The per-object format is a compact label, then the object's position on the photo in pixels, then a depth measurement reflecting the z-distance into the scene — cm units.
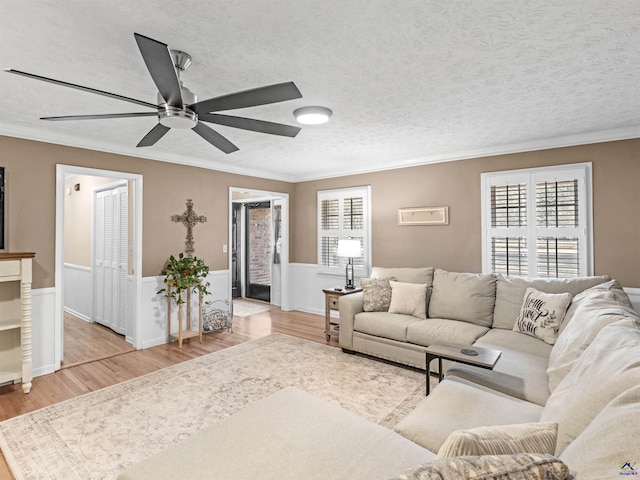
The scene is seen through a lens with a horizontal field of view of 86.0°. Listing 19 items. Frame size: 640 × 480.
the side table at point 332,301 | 462
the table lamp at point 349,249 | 493
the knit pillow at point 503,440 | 95
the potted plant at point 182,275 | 443
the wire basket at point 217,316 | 491
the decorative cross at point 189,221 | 478
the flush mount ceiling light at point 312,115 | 290
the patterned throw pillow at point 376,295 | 411
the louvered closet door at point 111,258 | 474
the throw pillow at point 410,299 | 387
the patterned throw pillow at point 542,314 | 291
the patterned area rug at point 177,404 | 222
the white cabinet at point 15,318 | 307
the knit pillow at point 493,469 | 75
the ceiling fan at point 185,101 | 154
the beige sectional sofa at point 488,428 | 81
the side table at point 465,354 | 228
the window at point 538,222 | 373
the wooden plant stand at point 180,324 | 444
